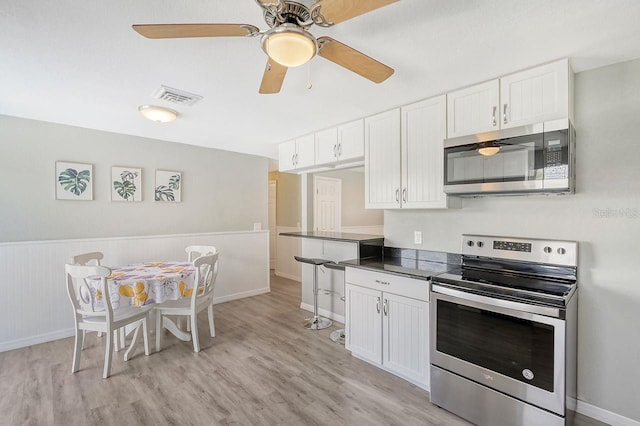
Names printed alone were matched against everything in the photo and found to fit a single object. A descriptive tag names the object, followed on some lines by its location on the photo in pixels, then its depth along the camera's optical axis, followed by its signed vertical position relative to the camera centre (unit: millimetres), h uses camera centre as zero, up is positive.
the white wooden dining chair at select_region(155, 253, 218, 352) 2916 -942
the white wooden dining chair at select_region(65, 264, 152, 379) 2436 -875
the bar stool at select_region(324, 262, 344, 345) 3155 -1367
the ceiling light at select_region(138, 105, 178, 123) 2753 +941
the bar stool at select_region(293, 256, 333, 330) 3500 -1336
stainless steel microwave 1872 +354
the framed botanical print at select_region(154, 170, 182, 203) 4027 +351
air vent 2434 +1000
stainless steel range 1674 -787
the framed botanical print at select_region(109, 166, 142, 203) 3682 +356
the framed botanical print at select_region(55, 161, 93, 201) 3328 +357
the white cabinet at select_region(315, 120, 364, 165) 3135 +767
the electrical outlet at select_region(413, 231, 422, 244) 2916 -253
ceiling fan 1208 +827
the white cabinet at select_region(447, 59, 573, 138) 1911 +794
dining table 2598 -682
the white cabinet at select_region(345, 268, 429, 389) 2283 -935
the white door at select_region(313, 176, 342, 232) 5398 +148
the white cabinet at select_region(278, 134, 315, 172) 3660 +761
